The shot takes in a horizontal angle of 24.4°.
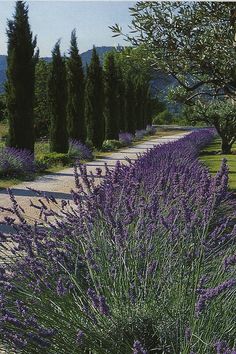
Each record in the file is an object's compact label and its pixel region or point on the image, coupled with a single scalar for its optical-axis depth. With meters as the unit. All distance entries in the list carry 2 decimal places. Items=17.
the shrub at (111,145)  27.48
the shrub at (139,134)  40.36
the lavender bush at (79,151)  21.26
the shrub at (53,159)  18.59
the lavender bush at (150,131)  48.76
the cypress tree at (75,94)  24.73
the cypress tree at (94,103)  27.52
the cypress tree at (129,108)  39.69
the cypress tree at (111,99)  32.09
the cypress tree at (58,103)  21.48
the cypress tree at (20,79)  17.55
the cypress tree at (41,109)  35.84
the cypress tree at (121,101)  36.59
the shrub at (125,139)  31.81
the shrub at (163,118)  75.06
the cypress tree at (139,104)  45.84
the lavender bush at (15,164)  14.64
